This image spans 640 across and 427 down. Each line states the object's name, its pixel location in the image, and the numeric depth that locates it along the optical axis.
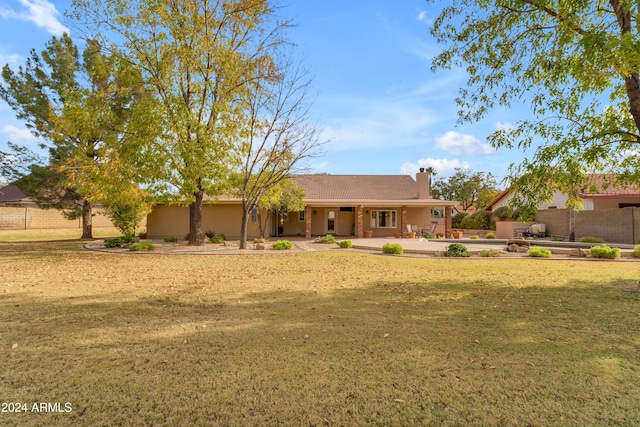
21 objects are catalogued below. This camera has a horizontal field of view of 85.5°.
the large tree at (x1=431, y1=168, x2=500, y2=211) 51.06
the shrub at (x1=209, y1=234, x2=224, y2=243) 19.23
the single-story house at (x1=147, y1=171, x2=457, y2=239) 23.36
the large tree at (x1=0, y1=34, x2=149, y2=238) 15.24
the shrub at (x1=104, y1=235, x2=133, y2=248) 16.53
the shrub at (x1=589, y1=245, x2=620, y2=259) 12.67
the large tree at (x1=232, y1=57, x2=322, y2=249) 17.00
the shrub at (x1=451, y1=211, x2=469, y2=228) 34.94
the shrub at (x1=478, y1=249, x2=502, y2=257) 13.91
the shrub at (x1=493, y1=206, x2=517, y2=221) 29.31
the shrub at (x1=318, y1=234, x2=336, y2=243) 19.20
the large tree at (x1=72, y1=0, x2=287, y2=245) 14.83
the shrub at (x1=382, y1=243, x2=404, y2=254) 14.70
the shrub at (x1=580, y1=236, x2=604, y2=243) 18.20
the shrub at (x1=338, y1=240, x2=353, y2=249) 17.30
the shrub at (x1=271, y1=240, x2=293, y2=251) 16.31
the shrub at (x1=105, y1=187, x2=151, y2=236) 18.37
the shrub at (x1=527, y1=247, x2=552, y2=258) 13.48
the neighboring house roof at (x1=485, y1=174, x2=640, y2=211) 21.89
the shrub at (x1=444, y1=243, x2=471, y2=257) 13.71
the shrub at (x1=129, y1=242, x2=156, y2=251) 15.48
